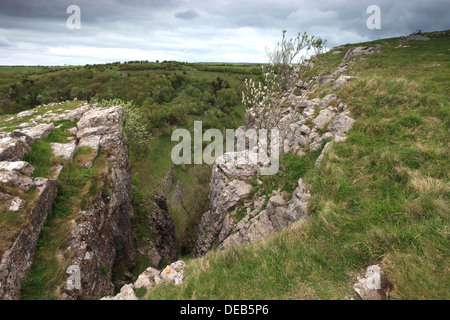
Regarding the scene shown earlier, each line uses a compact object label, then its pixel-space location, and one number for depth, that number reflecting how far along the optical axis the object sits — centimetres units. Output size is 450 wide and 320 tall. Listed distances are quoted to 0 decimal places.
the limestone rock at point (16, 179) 817
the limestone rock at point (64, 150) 1225
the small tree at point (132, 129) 3328
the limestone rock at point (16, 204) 761
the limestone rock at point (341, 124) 1264
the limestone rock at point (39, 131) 1305
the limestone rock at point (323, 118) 1488
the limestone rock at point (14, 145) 972
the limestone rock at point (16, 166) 870
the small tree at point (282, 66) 1226
